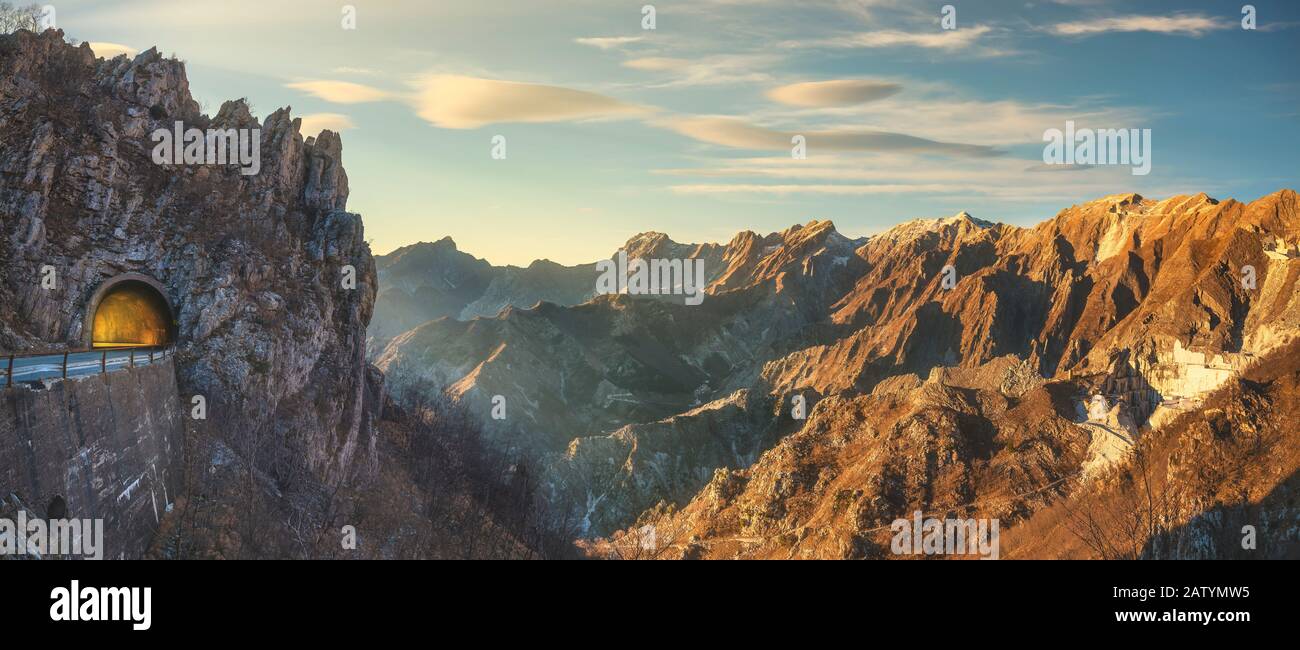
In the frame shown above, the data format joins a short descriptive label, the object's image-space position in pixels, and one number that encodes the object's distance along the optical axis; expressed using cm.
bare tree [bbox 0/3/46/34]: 4316
